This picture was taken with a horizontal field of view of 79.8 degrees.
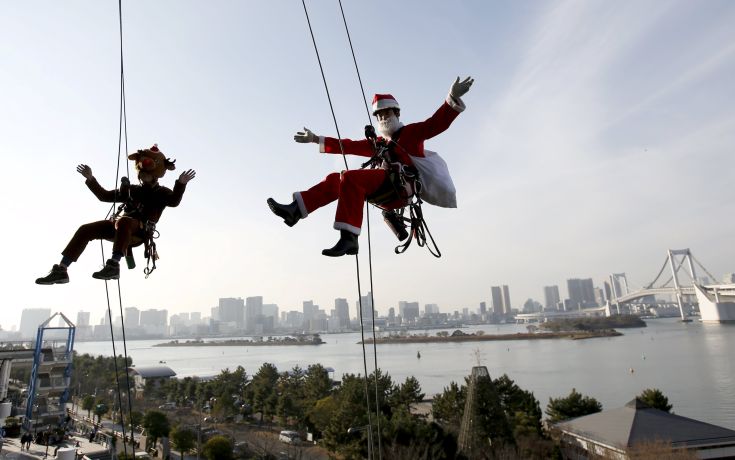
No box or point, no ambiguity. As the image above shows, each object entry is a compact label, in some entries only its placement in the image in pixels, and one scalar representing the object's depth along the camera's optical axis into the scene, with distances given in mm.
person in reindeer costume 2676
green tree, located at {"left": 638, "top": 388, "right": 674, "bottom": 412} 20469
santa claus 2312
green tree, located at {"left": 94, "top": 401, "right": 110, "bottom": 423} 28547
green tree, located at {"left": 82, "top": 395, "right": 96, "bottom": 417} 32031
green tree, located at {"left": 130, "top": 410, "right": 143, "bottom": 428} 25088
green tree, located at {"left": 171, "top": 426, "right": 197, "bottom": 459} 19484
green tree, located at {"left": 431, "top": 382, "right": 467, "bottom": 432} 20062
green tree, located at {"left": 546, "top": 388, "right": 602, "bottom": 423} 20766
